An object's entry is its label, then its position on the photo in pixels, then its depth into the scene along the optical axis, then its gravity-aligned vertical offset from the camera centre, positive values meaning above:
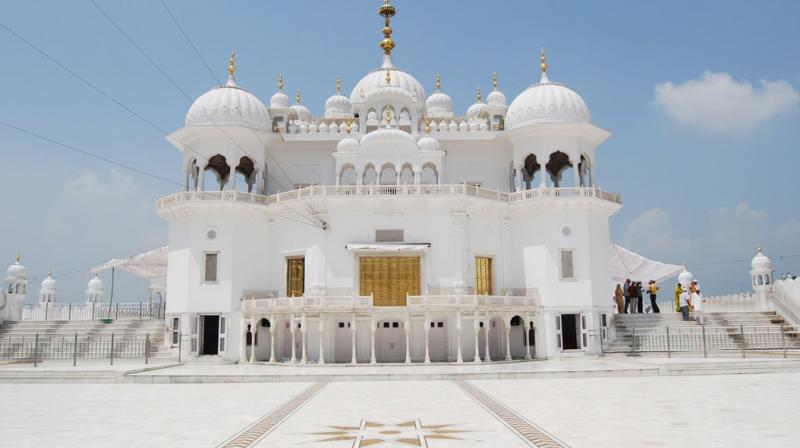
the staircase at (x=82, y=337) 28.80 -1.02
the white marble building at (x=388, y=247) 28.31 +2.91
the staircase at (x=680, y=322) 28.69 -0.79
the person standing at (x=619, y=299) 32.75 +0.37
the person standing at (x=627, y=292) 32.31 +0.71
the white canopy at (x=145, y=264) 40.41 +3.17
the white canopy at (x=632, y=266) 41.31 +2.56
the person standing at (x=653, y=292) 32.59 +0.70
